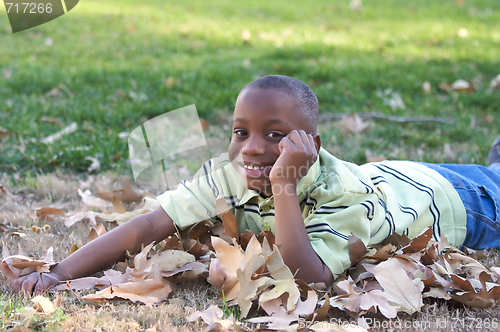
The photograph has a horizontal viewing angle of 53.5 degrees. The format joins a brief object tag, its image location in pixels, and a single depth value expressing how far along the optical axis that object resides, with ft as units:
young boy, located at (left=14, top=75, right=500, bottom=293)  6.97
